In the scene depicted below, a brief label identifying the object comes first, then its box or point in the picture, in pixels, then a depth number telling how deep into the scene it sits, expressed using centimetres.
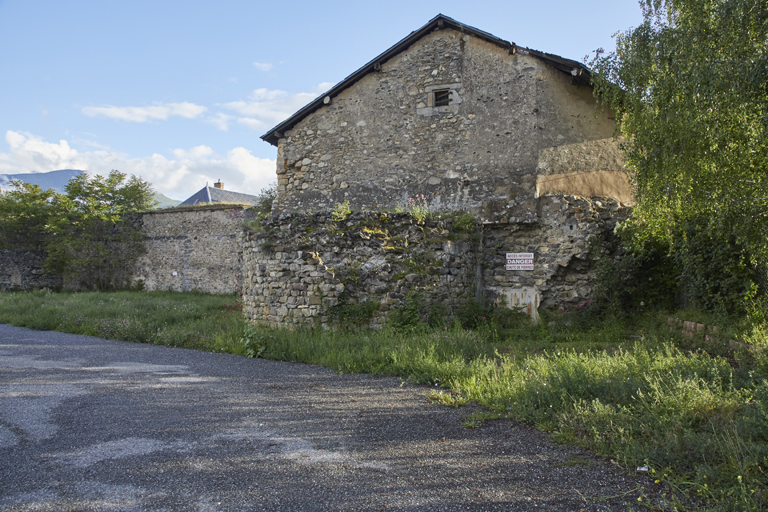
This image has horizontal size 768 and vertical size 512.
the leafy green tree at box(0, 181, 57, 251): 1919
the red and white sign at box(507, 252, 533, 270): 941
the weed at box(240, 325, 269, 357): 730
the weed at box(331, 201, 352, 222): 839
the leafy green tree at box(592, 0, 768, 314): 595
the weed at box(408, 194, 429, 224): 860
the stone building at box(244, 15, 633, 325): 902
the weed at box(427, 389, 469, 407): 469
